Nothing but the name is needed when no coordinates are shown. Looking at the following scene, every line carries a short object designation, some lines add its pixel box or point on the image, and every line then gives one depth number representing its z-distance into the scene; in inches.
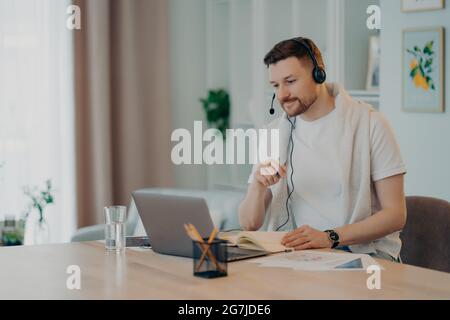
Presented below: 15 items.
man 94.6
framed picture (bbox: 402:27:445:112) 136.4
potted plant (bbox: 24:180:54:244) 168.9
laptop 76.2
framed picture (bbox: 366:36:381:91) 155.9
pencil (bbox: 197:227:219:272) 71.1
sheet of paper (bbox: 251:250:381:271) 74.3
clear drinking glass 85.9
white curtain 173.8
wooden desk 63.7
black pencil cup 70.7
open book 83.1
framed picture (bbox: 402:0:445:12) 135.6
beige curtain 181.8
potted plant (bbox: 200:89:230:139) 199.0
